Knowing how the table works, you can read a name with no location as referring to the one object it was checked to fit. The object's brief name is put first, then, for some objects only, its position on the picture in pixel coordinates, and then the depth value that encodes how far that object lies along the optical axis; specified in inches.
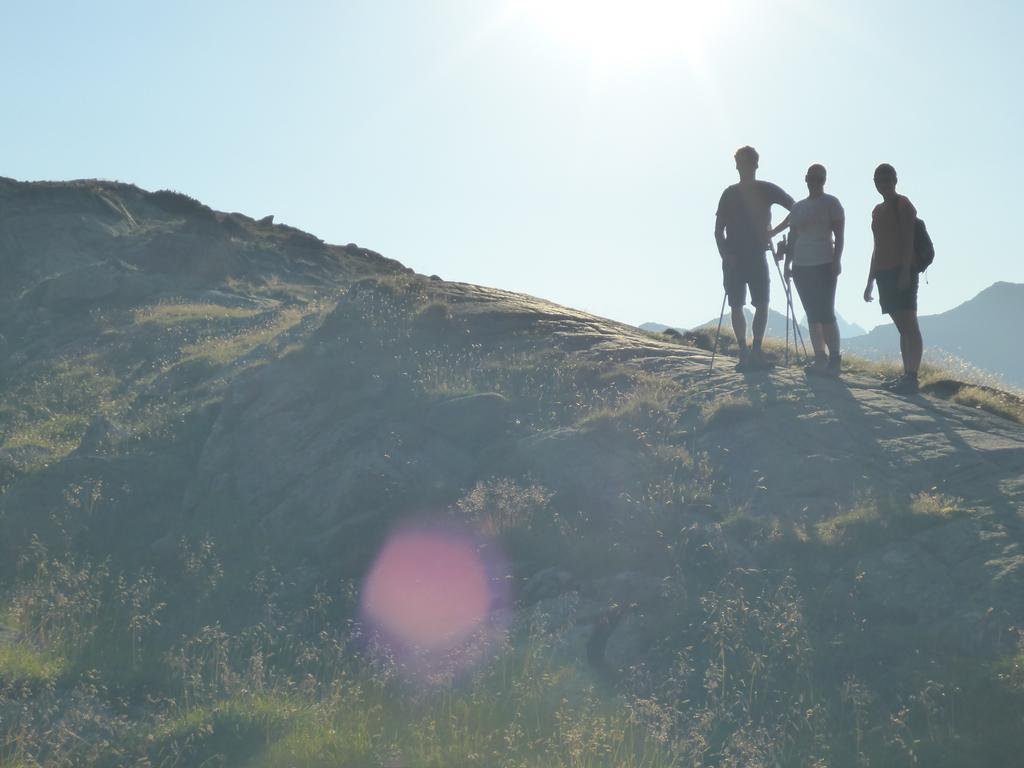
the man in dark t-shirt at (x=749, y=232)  434.0
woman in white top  414.9
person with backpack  384.8
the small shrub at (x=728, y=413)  358.6
